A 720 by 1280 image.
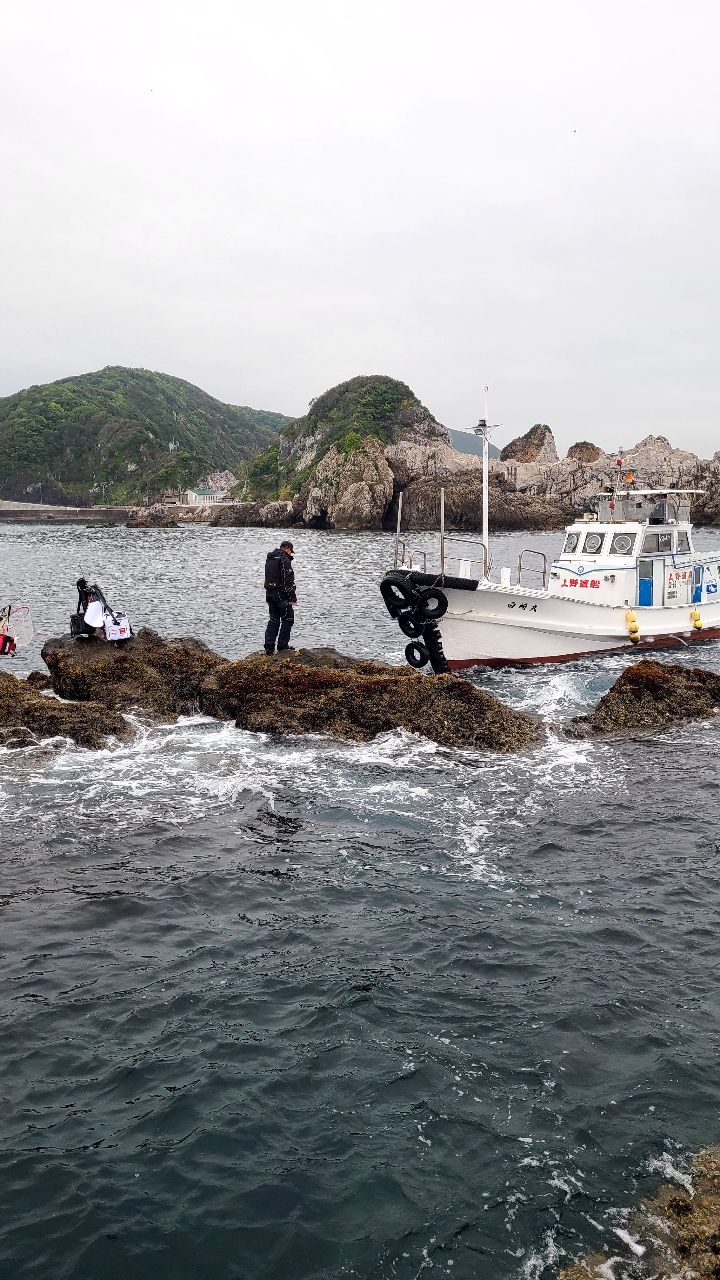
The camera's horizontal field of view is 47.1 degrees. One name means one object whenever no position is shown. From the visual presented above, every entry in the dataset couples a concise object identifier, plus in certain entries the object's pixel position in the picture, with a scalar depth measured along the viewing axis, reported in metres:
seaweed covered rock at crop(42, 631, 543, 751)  15.78
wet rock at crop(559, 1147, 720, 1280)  4.92
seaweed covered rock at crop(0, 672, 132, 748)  15.14
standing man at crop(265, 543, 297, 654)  19.23
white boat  21.70
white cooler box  19.03
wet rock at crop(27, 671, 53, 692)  18.41
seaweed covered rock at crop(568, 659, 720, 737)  16.39
